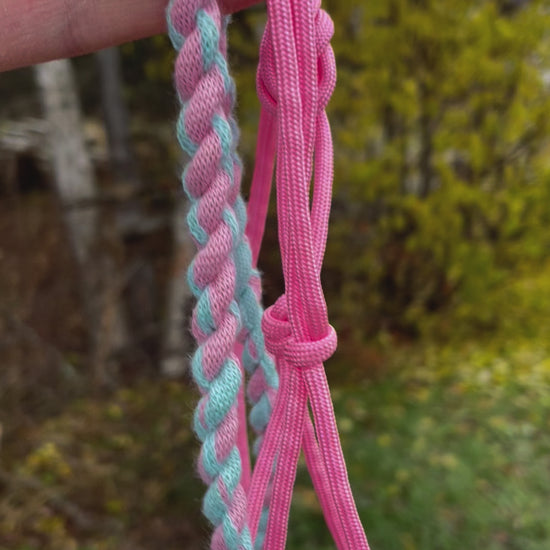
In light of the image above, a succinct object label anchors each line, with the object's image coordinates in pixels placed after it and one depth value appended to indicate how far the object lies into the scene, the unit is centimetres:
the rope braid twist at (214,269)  10
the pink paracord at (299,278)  10
